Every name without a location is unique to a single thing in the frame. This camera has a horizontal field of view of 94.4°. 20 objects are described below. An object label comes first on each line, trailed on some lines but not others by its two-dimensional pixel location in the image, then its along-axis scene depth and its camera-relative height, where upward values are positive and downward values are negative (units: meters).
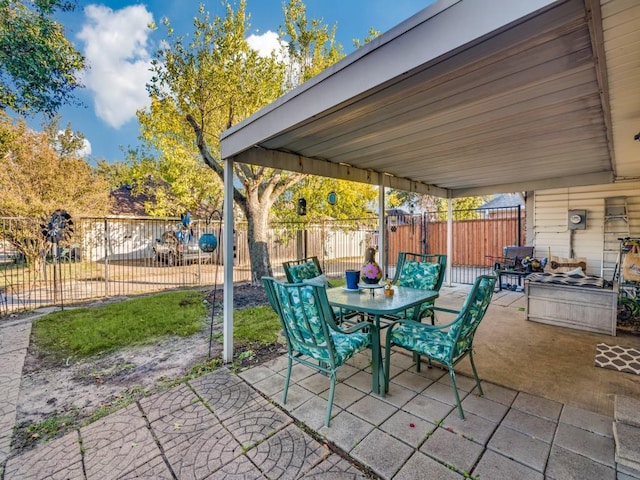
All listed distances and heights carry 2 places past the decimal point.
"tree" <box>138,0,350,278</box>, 5.72 +3.07
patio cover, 1.49 +1.05
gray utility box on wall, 6.33 +0.18
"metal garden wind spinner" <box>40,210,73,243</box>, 5.44 +0.20
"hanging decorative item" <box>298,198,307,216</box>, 7.52 +0.68
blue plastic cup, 3.37 -0.55
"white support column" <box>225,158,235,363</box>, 3.19 -0.31
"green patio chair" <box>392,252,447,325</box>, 3.82 -0.59
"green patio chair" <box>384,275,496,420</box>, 2.15 -0.88
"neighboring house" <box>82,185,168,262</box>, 11.63 -0.21
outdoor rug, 2.97 -1.41
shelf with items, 4.03 -0.96
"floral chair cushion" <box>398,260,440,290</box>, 3.84 -0.59
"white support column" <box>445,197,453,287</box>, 7.38 -0.22
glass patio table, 2.50 -0.66
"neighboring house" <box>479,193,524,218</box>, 14.28 +1.43
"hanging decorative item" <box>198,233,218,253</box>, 3.66 -0.11
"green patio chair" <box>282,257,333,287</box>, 3.77 -0.51
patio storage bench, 4.00 -1.05
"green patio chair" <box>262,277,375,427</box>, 2.12 -0.73
